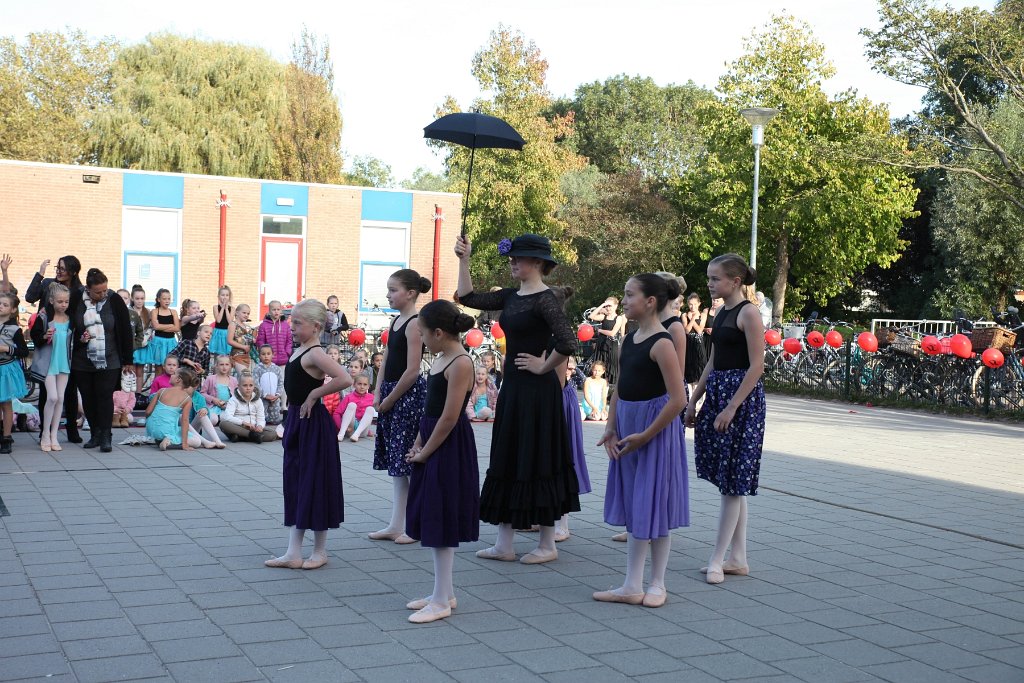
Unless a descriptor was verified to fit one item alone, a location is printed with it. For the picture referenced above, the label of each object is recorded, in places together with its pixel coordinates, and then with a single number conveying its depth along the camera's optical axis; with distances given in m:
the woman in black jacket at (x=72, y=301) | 10.89
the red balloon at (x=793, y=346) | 18.17
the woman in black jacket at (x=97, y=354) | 10.75
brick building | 25.12
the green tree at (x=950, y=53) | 25.47
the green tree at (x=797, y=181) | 36.94
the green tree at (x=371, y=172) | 65.12
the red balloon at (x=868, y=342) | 16.39
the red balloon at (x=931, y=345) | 16.08
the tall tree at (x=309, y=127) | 39.16
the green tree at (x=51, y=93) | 34.47
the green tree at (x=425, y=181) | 68.12
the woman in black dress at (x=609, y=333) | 16.28
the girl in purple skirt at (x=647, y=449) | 5.48
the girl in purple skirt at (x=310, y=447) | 5.98
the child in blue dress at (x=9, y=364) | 10.42
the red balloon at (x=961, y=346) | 15.44
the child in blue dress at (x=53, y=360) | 10.58
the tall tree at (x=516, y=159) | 41.69
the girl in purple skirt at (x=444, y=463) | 5.21
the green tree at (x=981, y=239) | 36.09
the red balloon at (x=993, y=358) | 15.40
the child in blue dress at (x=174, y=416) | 10.96
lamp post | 20.45
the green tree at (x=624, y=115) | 60.84
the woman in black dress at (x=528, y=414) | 6.15
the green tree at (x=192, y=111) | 36.75
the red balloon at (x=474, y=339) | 16.93
